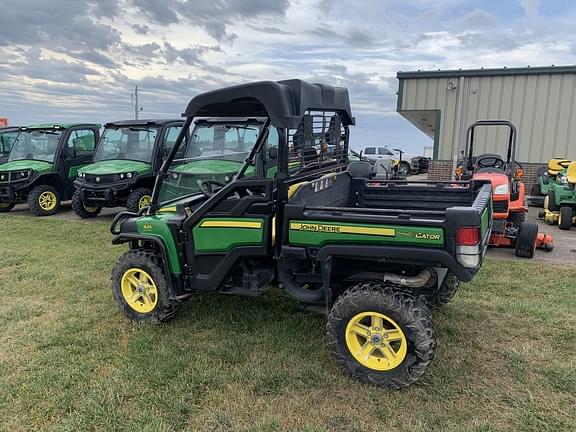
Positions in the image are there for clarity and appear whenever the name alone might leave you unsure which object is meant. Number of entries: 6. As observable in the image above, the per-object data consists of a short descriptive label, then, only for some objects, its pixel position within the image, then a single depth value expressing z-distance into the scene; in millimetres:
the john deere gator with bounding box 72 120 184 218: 9023
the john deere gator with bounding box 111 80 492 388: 3072
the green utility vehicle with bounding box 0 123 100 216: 10031
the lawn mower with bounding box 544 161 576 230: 8297
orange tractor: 6320
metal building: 12477
